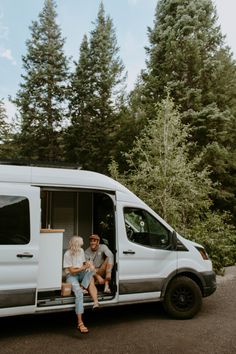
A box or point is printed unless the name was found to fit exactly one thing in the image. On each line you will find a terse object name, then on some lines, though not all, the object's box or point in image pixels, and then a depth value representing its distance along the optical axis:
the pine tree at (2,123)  18.67
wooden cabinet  5.99
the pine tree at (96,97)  26.73
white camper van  5.55
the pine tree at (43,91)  27.66
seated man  6.64
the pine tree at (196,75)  19.81
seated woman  6.13
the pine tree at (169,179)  12.04
